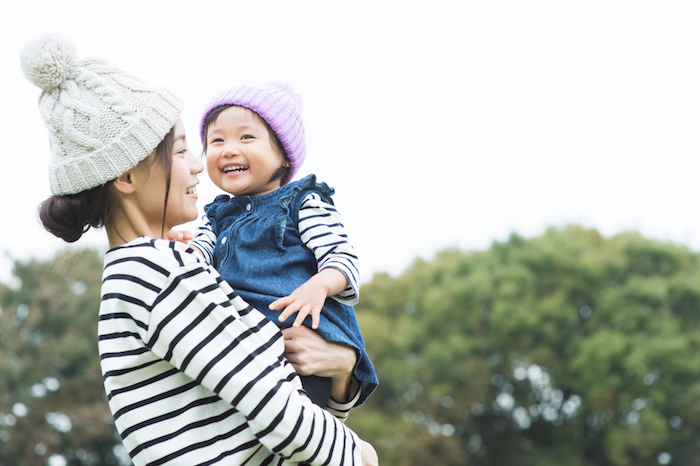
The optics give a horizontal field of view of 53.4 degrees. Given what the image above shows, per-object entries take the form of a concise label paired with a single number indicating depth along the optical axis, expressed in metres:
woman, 1.68
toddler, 2.19
